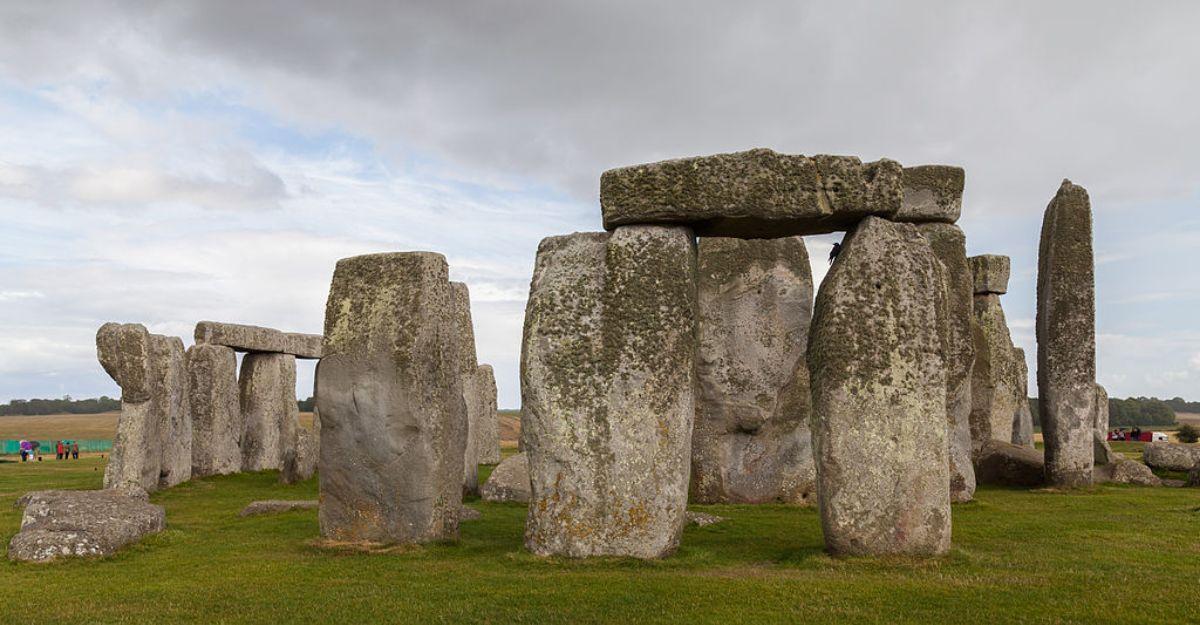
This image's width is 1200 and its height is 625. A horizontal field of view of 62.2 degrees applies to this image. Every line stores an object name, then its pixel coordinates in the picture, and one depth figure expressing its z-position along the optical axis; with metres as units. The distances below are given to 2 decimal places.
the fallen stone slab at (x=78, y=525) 10.09
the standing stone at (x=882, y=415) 8.97
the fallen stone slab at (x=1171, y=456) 19.86
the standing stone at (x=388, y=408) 10.17
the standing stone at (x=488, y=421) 24.97
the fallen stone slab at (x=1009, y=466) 17.81
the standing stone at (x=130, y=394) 17.11
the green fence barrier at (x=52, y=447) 39.93
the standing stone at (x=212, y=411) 22.12
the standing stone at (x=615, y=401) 9.28
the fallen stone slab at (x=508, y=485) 15.44
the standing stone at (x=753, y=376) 15.20
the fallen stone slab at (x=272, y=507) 13.98
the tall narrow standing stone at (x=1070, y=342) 16.73
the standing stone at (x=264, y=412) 24.30
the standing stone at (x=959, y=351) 15.23
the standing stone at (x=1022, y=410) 25.66
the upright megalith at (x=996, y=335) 21.70
